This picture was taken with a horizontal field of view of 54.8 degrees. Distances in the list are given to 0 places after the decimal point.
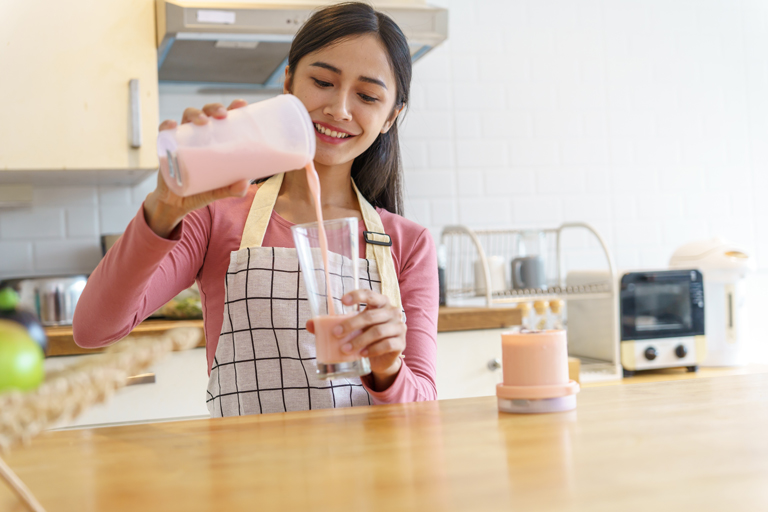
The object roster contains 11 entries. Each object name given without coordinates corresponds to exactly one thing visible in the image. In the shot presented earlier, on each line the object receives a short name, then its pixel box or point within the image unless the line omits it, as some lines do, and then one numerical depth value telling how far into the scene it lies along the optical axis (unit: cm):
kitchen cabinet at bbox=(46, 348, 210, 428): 182
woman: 110
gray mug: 253
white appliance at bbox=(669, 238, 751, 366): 251
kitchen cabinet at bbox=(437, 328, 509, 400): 201
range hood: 205
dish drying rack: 238
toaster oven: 237
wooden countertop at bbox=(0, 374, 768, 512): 54
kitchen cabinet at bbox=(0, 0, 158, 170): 207
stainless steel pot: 208
